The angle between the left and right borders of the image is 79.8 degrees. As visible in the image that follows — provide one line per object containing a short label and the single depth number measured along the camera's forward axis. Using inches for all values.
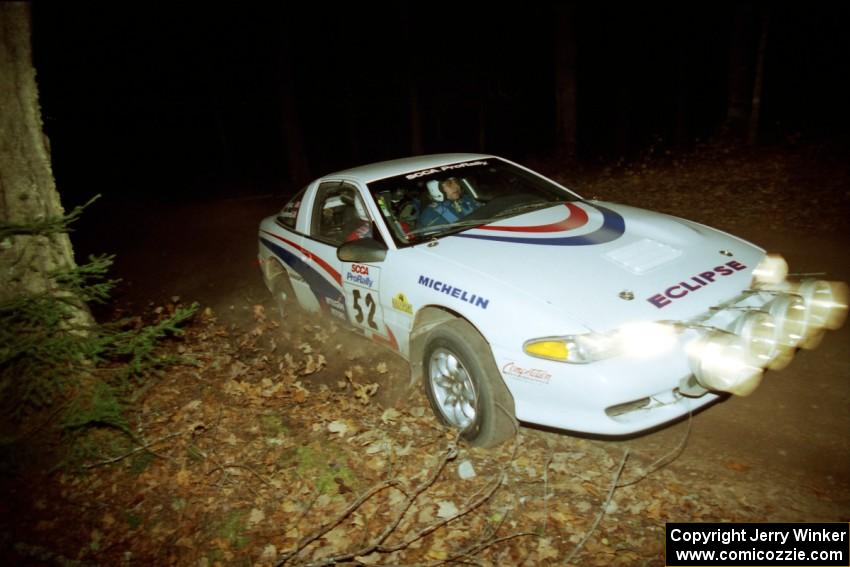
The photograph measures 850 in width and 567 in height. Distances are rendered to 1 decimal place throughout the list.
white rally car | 109.5
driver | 168.2
